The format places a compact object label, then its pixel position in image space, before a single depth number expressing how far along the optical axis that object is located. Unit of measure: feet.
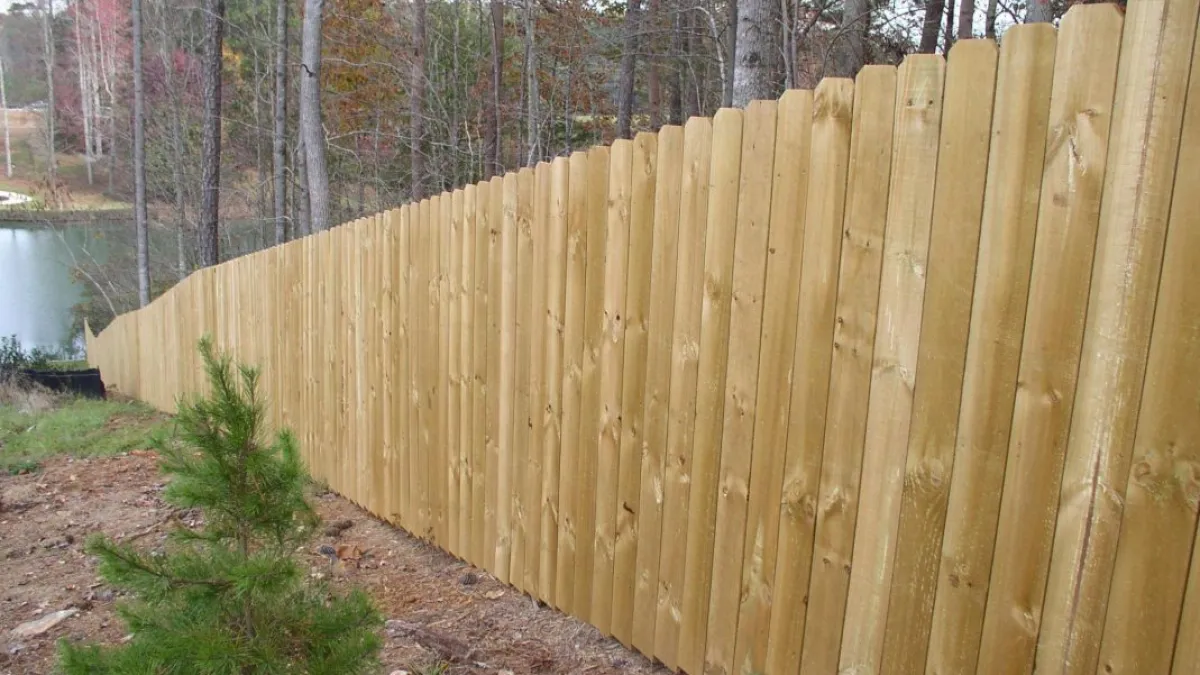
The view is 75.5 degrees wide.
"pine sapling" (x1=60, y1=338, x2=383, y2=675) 5.76
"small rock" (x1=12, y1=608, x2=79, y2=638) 10.87
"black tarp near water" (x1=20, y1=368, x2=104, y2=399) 37.55
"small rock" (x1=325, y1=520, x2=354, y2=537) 14.60
